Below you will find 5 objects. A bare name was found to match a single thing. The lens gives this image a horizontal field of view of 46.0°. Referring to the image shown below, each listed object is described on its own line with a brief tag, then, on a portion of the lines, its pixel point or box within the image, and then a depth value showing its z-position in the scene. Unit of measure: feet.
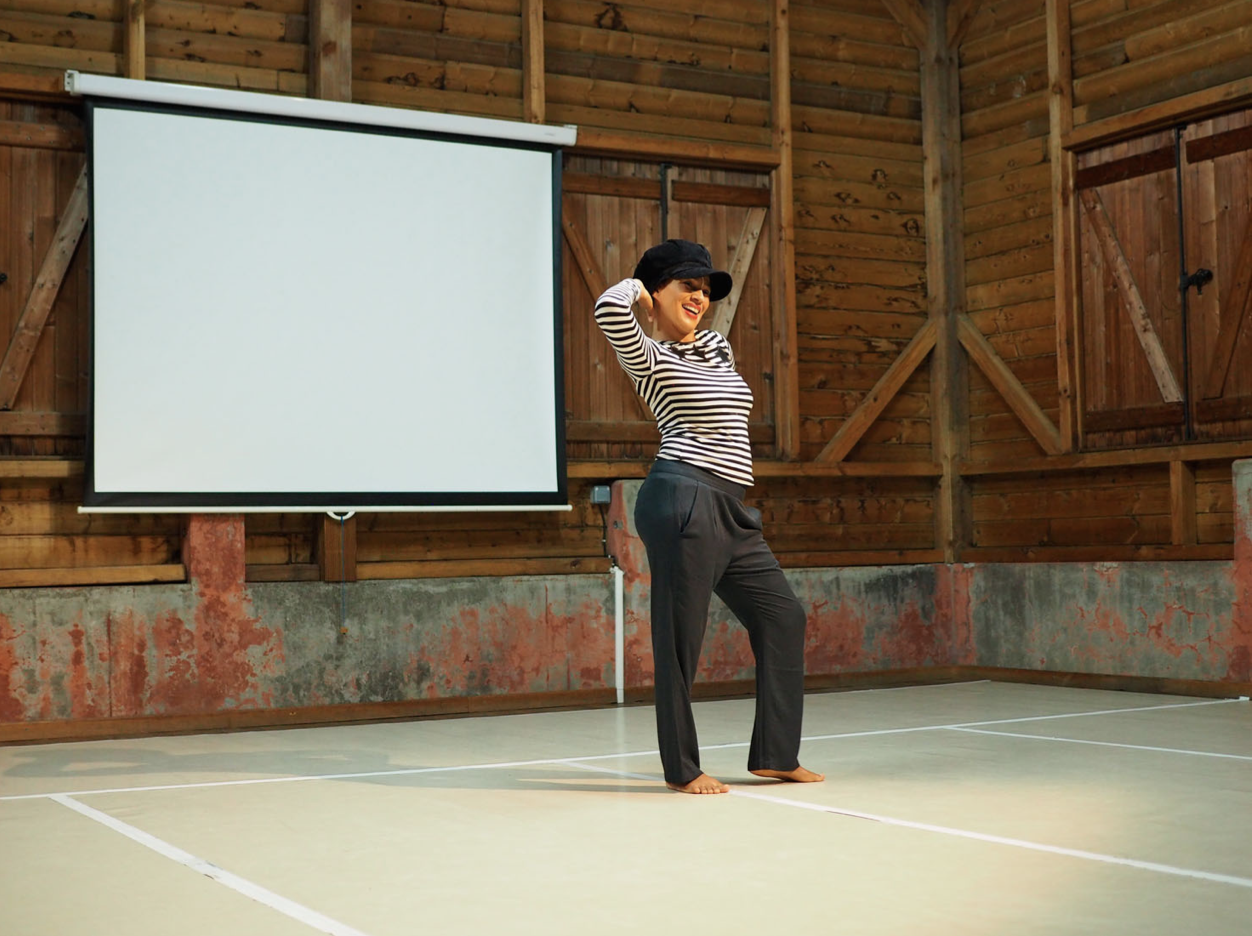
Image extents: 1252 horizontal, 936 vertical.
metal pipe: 24.49
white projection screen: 21.26
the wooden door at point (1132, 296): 24.72
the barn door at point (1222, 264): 23.53
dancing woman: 13.48
